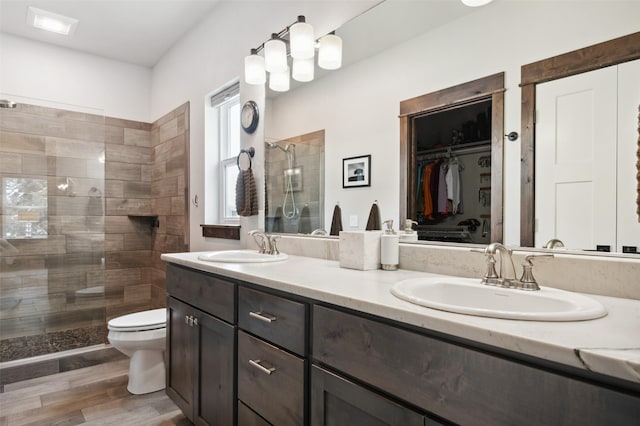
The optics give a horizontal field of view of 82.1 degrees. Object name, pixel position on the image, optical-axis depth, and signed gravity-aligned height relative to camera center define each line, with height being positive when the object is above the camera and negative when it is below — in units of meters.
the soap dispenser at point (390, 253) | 1.45 -0.17
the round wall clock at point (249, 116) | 2.34 +0.61
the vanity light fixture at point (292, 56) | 1.86 +0.84
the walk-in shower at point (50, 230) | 2.88 -0.17
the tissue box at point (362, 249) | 1.44 -0.16
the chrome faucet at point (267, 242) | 2.02 -0.18
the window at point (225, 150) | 2.83 +0.47
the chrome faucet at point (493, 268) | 1.07 -0.18
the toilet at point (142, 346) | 2.18 -0.82
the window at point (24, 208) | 2.85 +0.01
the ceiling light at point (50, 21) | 2.72 +1.45
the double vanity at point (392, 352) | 0.60 -0.31
